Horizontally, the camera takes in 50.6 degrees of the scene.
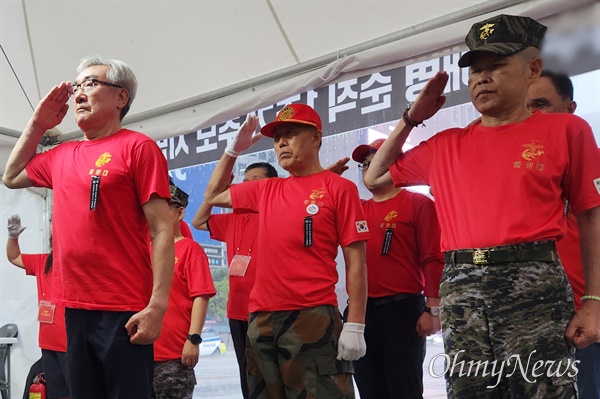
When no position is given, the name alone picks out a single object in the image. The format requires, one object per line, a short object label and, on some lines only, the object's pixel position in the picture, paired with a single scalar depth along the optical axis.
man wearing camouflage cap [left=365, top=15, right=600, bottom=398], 1.69
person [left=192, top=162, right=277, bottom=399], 3.34
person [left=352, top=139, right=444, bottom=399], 2.90
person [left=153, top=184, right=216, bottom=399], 3.13
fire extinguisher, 4.54
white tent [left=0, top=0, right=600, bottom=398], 3.19
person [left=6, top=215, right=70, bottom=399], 3.86
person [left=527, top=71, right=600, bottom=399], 2.20
